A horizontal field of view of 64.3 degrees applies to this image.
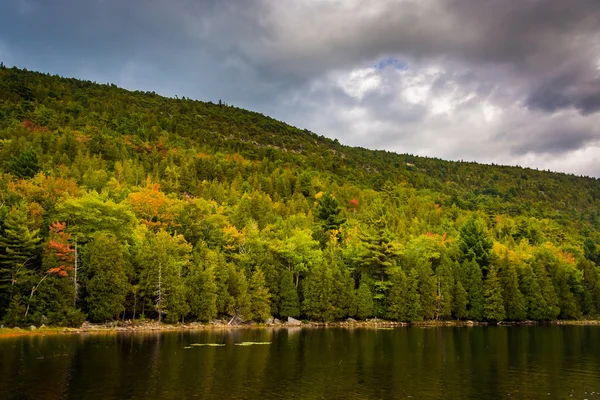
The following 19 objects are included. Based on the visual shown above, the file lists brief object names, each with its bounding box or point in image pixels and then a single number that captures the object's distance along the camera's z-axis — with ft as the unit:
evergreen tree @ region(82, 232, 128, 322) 227.40
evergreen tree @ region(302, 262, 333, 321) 292.20
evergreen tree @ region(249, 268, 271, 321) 276.62
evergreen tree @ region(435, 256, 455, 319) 318.24
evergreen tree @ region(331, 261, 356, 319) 298.35
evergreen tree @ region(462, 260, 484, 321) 328.29
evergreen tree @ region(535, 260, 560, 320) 342.91
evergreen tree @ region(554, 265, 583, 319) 359.05
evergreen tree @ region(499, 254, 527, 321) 333.21
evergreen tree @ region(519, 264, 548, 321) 340.14
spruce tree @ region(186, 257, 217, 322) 254.68
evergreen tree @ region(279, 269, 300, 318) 291.17
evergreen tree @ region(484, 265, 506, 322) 326.24
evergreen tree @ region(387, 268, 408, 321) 308.81
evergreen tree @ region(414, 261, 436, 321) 314.22
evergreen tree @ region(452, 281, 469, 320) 322.96
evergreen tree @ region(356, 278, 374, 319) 303.89
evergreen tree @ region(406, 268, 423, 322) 308.60
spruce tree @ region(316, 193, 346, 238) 402.52
